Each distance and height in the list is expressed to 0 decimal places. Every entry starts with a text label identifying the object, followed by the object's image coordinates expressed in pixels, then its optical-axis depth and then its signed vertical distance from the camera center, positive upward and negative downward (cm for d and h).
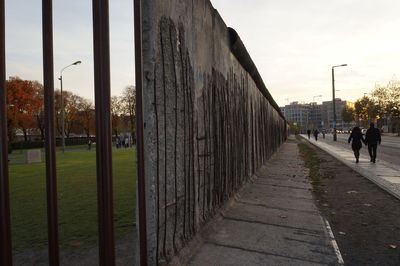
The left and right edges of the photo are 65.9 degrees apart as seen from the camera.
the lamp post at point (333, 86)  3259 +444
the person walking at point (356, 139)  1185 -47
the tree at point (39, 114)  3914 +313
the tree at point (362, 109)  7762 +491
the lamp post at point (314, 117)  16735 +661
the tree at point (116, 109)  5012 +393
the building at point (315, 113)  17516 +950
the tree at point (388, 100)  5012 +448
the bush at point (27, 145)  3687 -117
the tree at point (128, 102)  4997 +500
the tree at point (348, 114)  10391 +446
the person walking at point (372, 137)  1185 -41
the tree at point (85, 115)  5733 +347
